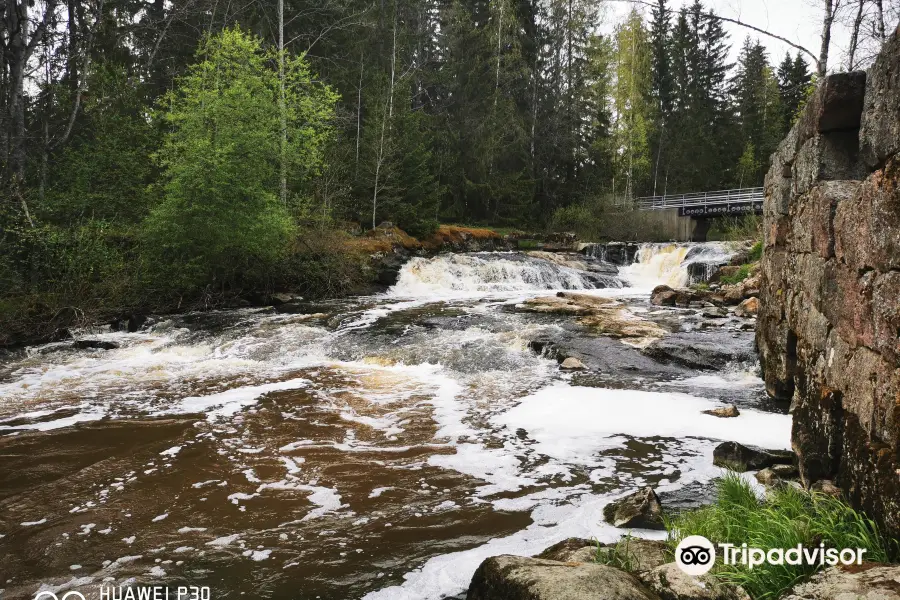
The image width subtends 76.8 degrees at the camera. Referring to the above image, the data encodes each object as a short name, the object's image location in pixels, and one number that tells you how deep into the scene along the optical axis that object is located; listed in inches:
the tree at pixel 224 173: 535.8
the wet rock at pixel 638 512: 159.9
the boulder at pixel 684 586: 105.1
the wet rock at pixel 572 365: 362.6
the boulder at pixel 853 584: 88.4
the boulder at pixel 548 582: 102.0
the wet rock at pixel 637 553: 127.3
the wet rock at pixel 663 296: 598.5
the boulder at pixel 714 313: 505.7
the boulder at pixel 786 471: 176.6
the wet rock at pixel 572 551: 134.0
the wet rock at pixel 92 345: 424.8
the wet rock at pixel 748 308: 503.2
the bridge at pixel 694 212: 1163.3
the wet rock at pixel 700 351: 361.4
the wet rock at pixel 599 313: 442.6
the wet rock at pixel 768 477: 172.7
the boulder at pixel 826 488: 140.6
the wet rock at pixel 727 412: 263.8
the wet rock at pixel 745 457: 193.9
